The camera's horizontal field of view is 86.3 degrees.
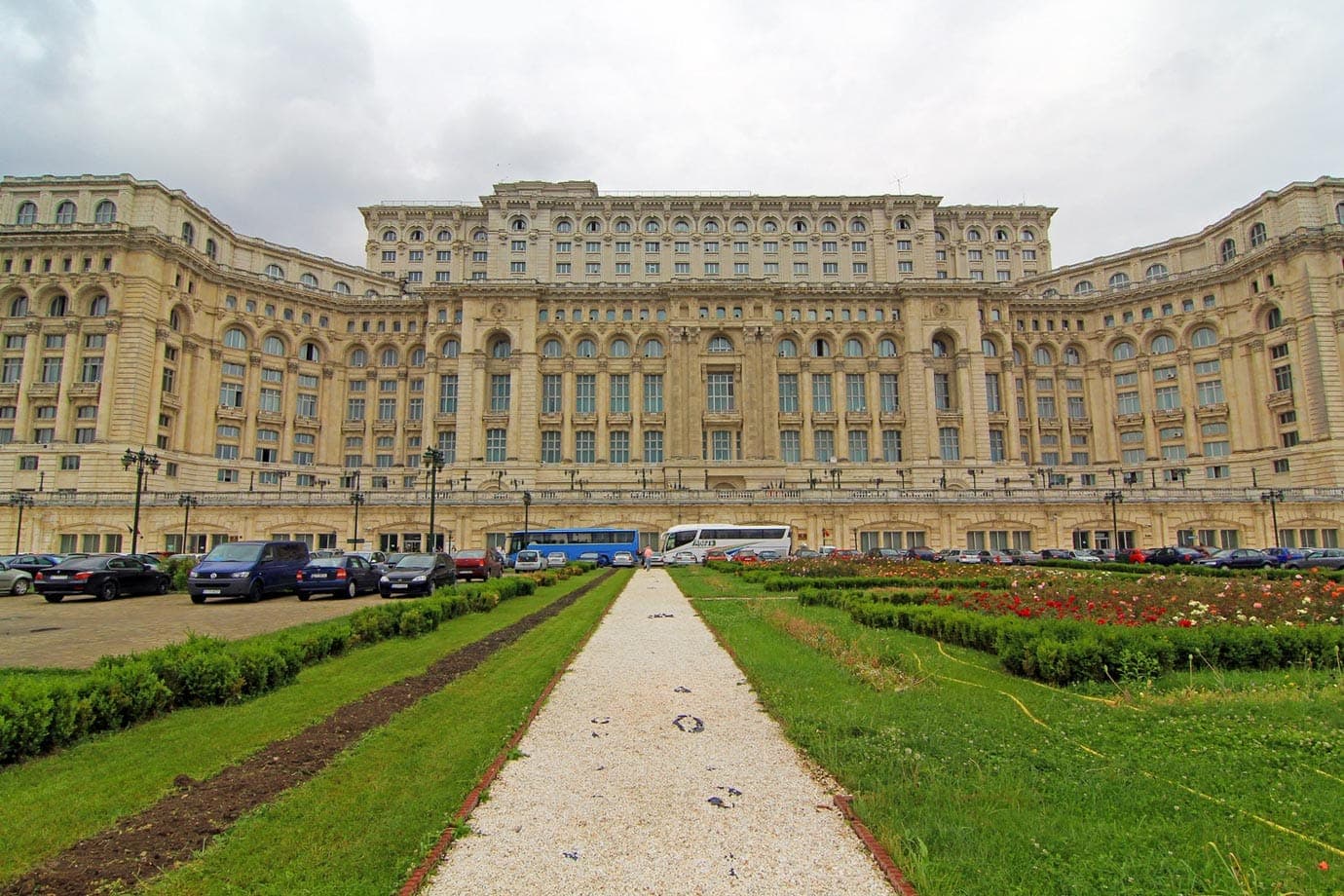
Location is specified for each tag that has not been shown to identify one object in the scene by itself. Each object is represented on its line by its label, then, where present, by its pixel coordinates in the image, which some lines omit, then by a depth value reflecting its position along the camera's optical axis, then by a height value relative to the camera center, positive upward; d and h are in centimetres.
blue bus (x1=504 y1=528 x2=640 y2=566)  5491 -50
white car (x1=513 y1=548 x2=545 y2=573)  4315 -156
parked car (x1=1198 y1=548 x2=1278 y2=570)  3722 -150
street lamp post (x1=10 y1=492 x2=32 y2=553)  5340 +278
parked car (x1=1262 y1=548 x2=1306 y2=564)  4100 -131
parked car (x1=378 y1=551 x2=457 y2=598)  2447 -140
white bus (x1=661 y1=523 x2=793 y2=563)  5388 -26
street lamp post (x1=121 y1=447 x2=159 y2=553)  4728 +523
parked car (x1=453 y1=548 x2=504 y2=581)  3247 -129
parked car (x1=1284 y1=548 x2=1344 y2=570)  3700 -154
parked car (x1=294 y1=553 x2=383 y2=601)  2409 -140
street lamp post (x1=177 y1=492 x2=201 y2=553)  5488 +272
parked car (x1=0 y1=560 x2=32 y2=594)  2750 -162
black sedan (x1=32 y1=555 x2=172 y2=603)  2356 -137
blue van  2262 -111
